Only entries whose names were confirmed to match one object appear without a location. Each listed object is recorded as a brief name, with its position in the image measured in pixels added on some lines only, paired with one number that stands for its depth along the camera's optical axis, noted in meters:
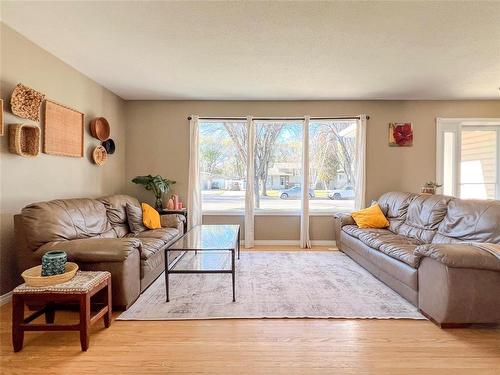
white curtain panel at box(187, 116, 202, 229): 4.88
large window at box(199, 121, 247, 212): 5.04
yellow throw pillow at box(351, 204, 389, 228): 4.12
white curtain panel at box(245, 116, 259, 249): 4.88
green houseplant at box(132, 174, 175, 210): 4.60
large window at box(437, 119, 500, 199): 5.02
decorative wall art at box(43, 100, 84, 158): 3.11
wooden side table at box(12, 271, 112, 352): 1.92
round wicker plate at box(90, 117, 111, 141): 3.99
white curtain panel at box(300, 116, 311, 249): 4.86
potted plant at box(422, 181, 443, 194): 4.36
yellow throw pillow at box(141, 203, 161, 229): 3.90
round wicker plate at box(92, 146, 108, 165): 4.03
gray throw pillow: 3.80
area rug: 2.44
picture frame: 4.88
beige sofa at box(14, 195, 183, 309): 2.42
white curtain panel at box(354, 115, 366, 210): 4.85
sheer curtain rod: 4.91
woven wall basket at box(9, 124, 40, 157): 2.64
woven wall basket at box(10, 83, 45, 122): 2.66
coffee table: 2.64
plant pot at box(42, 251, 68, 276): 2.00
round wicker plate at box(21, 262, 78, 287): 1.94
